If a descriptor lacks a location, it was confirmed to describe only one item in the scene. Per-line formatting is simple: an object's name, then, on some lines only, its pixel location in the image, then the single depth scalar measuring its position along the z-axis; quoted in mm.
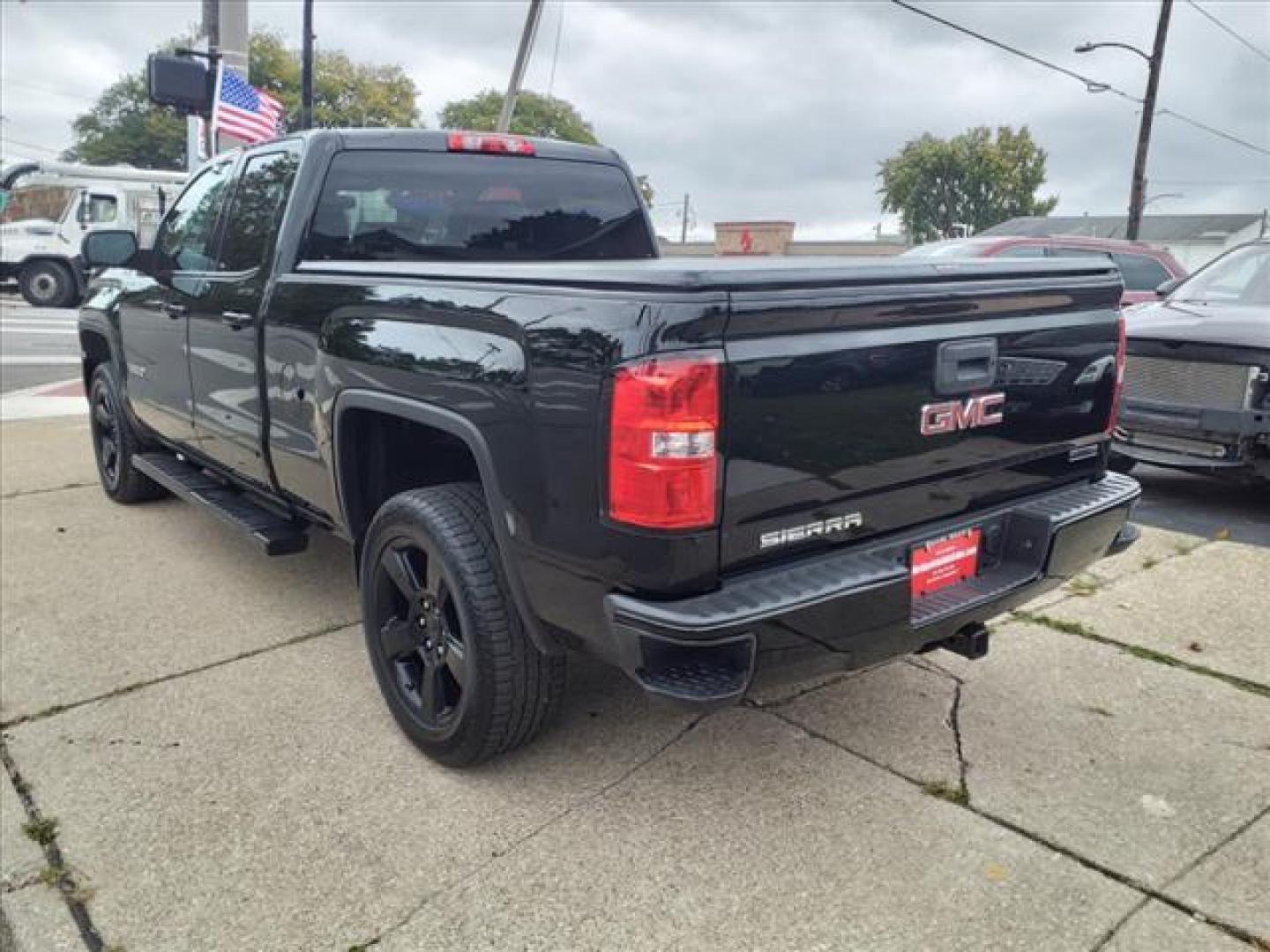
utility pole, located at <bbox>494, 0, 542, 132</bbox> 12672
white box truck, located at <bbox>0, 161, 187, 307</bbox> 20016
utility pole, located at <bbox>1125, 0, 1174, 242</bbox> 23125
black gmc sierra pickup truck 2172
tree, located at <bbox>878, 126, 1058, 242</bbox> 56719
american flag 8930
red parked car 9930
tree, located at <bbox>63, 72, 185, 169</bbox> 52906
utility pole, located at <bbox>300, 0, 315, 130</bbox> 15842
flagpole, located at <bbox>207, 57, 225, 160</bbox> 8758
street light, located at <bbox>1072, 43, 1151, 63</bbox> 21141
